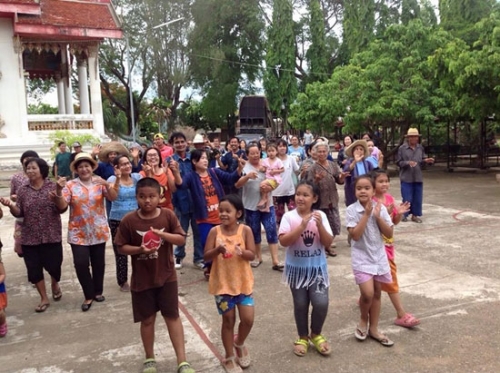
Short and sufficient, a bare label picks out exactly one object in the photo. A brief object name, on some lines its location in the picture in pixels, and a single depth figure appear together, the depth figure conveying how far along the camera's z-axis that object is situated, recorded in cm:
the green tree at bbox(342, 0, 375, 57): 2773
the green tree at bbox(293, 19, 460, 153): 1429
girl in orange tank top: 328
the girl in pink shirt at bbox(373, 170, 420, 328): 382
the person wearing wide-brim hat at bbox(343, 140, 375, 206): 634
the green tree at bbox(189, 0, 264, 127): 3262
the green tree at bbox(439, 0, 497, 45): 1738
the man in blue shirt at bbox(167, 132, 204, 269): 564
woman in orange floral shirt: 468
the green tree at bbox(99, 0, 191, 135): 3262
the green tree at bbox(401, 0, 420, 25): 2670
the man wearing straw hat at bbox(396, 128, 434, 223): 826
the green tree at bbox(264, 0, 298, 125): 3017
